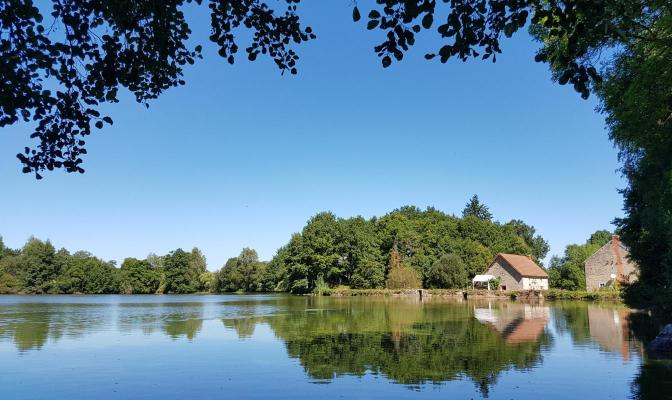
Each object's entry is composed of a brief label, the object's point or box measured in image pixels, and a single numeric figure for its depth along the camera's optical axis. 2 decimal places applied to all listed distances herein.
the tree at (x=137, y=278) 100.06
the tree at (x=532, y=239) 109.38
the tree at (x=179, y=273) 102.61
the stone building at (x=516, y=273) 66.12
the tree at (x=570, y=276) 61.66
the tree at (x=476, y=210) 117.31
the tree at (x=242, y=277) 103.62
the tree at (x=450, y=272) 66.50
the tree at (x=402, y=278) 67.12
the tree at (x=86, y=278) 94.50
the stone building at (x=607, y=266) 54.75
